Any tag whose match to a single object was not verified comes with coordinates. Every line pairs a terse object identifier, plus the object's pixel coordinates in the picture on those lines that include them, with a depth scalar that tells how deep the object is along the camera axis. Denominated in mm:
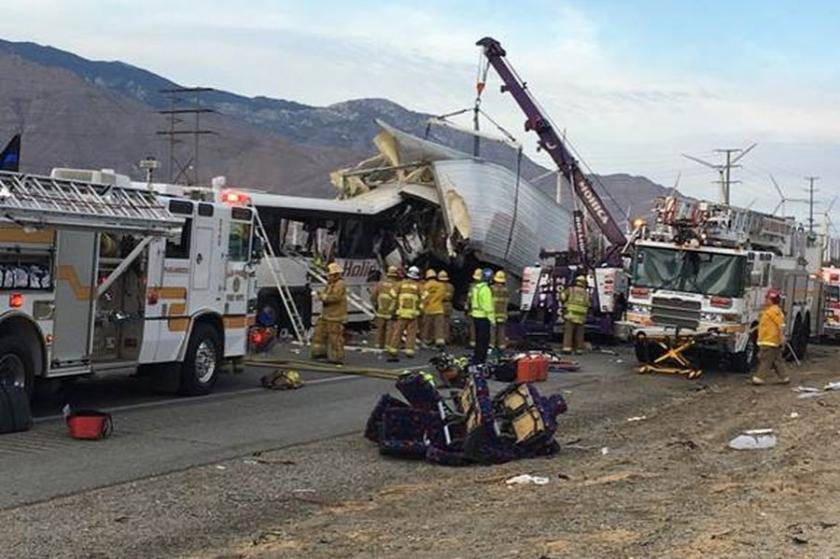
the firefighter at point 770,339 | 19406
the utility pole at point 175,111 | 63069
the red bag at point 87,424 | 10812
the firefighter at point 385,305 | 21344
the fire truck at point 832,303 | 34381
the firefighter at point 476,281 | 20719
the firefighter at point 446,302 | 24094
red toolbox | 17859
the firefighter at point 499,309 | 23609
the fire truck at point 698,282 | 20969
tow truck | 26062
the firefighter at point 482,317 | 19734
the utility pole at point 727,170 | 70844
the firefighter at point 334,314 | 18672
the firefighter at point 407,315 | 20781
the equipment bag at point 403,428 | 10828
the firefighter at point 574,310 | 23844
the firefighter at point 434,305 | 23312
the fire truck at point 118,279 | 11523
